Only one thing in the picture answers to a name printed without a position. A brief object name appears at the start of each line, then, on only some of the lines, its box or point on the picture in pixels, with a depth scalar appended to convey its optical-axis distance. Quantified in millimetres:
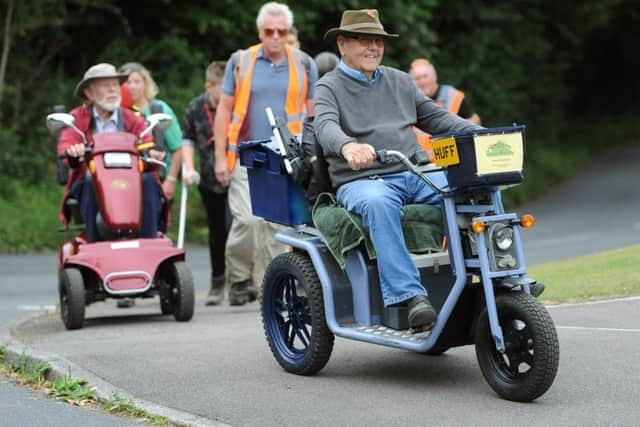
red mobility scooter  10672
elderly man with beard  10977
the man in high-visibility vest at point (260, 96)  11242
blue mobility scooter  6793
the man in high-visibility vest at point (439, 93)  13336
